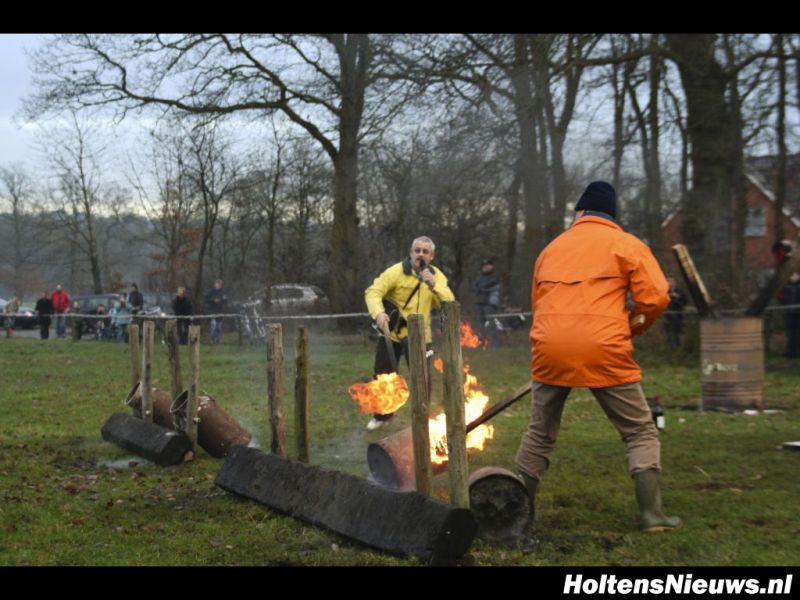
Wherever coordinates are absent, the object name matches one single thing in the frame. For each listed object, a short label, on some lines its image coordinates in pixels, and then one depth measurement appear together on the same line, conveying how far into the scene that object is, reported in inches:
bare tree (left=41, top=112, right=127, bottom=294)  1616.6
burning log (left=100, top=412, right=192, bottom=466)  331.3
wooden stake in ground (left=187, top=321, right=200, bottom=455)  333.4
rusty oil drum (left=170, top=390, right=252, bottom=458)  340.8
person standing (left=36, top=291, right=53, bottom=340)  1128.2
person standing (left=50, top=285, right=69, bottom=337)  1226.6
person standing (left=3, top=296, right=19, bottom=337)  1402.6
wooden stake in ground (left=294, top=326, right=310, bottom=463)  275.6
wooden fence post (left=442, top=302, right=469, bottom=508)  206.4
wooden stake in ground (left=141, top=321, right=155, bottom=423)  358.9
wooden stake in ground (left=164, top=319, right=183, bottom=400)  357.4
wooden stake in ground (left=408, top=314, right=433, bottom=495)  215.6
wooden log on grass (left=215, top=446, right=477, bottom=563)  202.4
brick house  815.1
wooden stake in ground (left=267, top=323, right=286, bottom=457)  283.7
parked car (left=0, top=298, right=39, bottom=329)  1382.1
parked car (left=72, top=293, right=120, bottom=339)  1163.9
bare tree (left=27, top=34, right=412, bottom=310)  965.2
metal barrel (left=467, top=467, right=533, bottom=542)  219.1
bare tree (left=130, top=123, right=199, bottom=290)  1271.2
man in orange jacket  218.4
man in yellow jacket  339.6
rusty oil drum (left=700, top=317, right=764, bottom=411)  430.6
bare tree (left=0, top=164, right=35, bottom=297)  1984.5
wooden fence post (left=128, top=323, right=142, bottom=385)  398.3
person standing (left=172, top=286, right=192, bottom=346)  951.0
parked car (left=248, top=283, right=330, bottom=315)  994.7
